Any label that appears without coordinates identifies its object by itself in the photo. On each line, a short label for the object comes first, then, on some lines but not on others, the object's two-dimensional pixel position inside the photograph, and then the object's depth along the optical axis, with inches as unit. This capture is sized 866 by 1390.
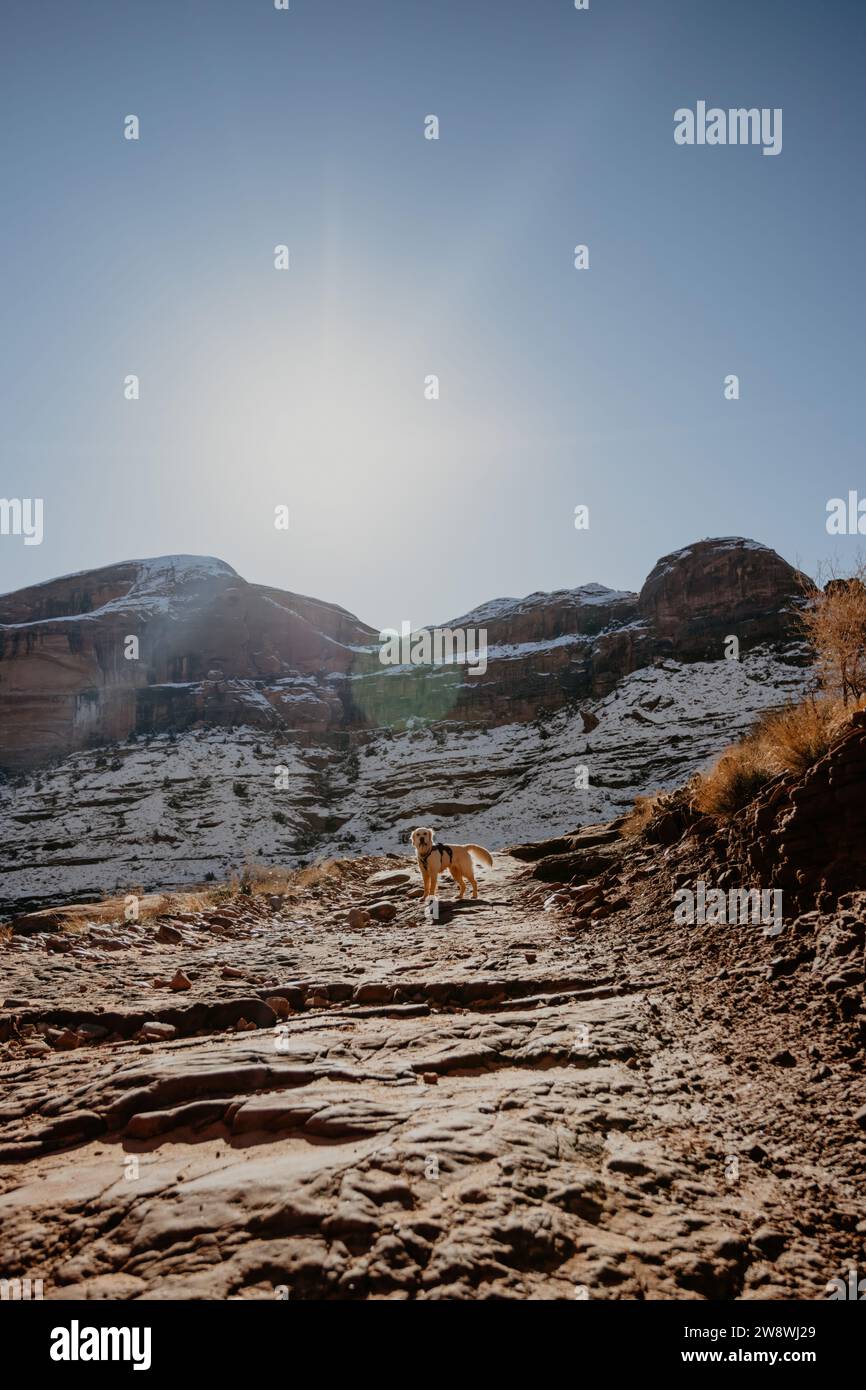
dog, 377.1
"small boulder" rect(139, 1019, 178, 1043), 158.4
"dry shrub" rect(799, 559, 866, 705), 325.1
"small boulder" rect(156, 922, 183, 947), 279.4
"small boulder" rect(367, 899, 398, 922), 369.6
